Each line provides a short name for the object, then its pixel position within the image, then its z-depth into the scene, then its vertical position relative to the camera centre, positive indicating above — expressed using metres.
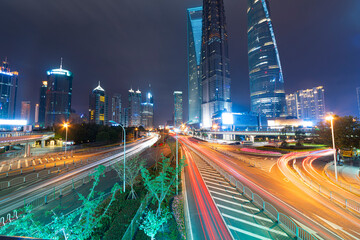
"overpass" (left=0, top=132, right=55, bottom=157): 28.62 -1.45
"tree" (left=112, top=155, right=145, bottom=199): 16.36 -4.95
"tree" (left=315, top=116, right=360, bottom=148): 26.56 -0.34
